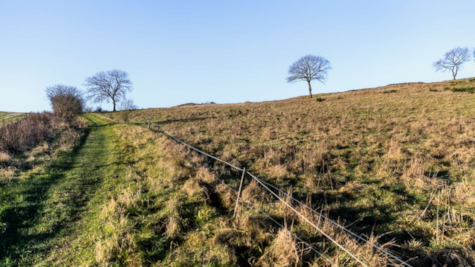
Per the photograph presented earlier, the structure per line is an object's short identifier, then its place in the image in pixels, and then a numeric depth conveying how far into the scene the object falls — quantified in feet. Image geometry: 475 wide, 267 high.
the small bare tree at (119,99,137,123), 85.28
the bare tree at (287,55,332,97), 171.01
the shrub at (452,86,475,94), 98.67
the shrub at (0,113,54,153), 40.25
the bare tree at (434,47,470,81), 189.90
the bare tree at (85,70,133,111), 182.91
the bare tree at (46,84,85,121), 91.67
